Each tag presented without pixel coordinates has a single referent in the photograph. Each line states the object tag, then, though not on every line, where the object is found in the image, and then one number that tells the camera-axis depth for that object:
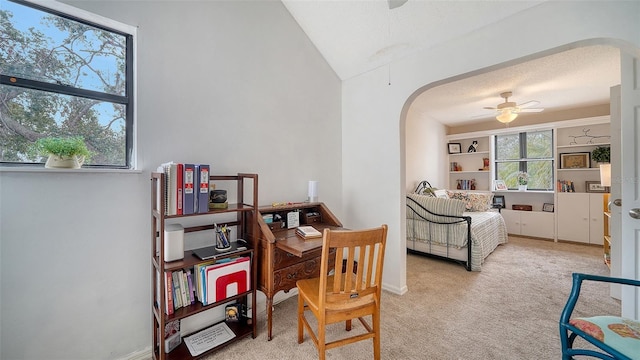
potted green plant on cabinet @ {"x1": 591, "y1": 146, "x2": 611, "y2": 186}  3.96
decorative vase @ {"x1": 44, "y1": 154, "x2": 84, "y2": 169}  1.29
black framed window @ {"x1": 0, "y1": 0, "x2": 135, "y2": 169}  1.29
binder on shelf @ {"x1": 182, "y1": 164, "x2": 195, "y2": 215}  1.47
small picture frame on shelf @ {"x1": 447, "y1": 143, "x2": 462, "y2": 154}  5.83
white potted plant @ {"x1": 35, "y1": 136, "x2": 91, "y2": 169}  1.29
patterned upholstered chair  1.05
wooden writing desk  1.72
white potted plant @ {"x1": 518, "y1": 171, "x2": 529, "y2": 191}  5.03
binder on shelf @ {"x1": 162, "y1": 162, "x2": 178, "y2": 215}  1.44
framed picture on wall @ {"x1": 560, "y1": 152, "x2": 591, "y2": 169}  4.30
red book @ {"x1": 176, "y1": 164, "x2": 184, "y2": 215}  1.46
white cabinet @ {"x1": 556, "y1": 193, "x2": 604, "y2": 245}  4.07
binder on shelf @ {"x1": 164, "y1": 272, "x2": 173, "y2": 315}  1.48
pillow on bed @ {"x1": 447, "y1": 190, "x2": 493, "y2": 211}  4.46
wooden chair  1.34
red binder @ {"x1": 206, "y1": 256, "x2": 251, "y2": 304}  1.60
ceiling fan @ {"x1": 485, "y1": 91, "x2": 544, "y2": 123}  3.74
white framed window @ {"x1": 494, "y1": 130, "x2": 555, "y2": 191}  4.80
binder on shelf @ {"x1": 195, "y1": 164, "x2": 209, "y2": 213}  1.52
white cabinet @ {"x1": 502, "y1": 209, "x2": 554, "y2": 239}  4.54
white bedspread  3.17
